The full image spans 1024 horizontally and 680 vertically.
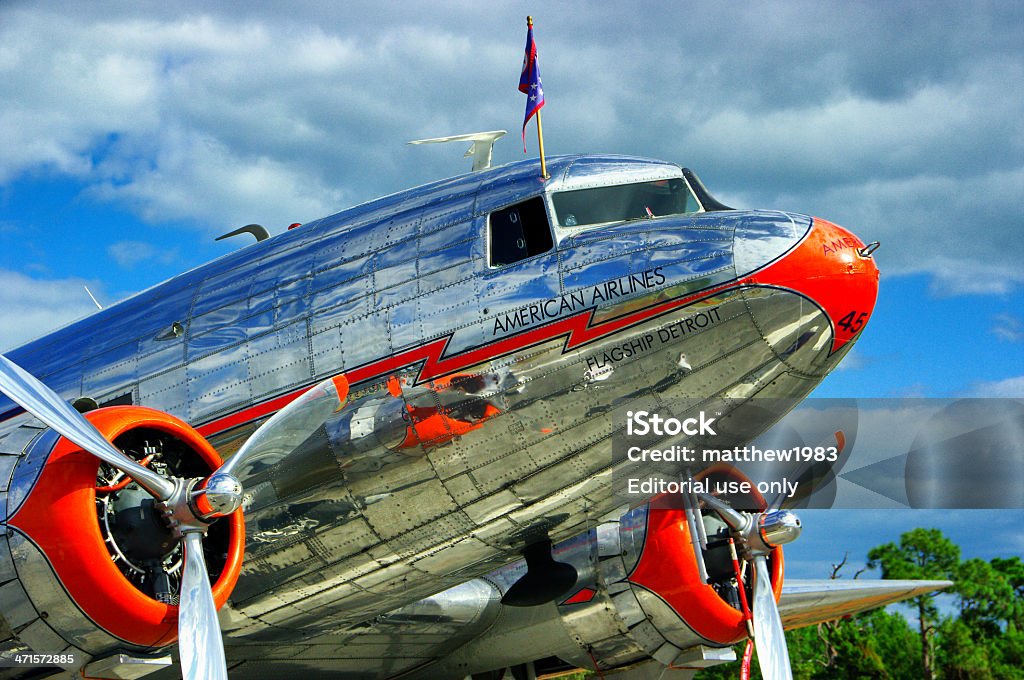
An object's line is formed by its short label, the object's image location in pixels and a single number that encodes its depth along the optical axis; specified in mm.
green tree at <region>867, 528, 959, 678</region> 48625
